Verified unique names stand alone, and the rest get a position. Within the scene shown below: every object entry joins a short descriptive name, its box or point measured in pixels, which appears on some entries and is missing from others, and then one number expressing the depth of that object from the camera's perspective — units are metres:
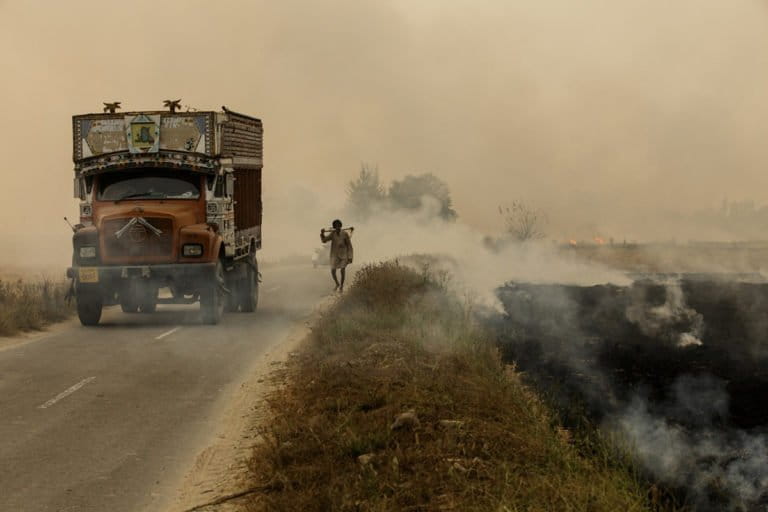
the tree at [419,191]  83.69
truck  20.52
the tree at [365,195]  82.38
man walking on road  27.17
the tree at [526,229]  63.69
